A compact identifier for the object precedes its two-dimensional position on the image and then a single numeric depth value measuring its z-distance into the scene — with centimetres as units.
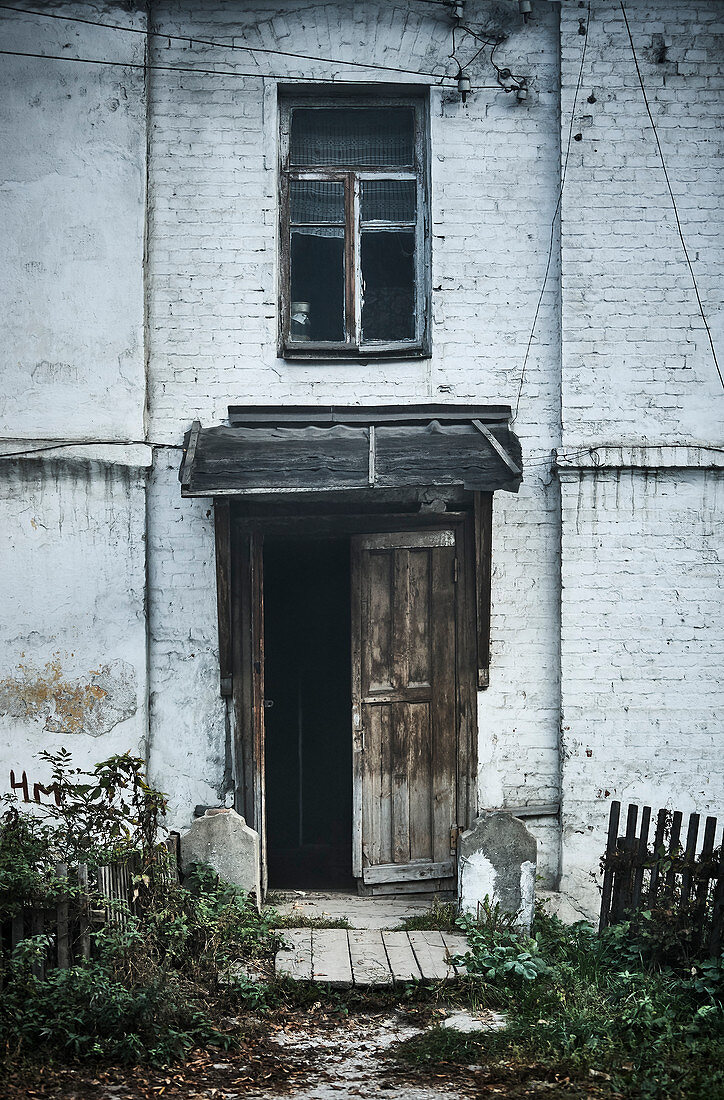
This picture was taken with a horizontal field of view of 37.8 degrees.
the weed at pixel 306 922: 671
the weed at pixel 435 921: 668
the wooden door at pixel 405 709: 733
